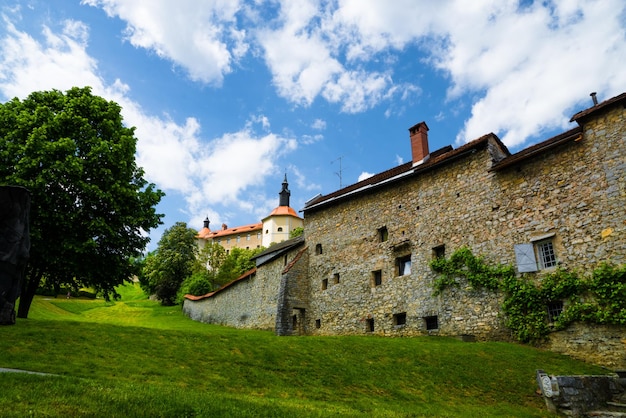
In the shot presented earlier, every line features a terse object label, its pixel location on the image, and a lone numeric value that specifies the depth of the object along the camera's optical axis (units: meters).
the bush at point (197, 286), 47.16
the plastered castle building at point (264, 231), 82.62
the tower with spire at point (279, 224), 82.12
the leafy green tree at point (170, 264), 55.49
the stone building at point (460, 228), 16.03
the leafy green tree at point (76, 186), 16.70
